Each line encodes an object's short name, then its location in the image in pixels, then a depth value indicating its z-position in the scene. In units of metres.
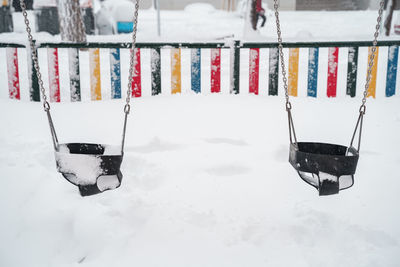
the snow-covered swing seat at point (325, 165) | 2.25
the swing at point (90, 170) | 2.29
